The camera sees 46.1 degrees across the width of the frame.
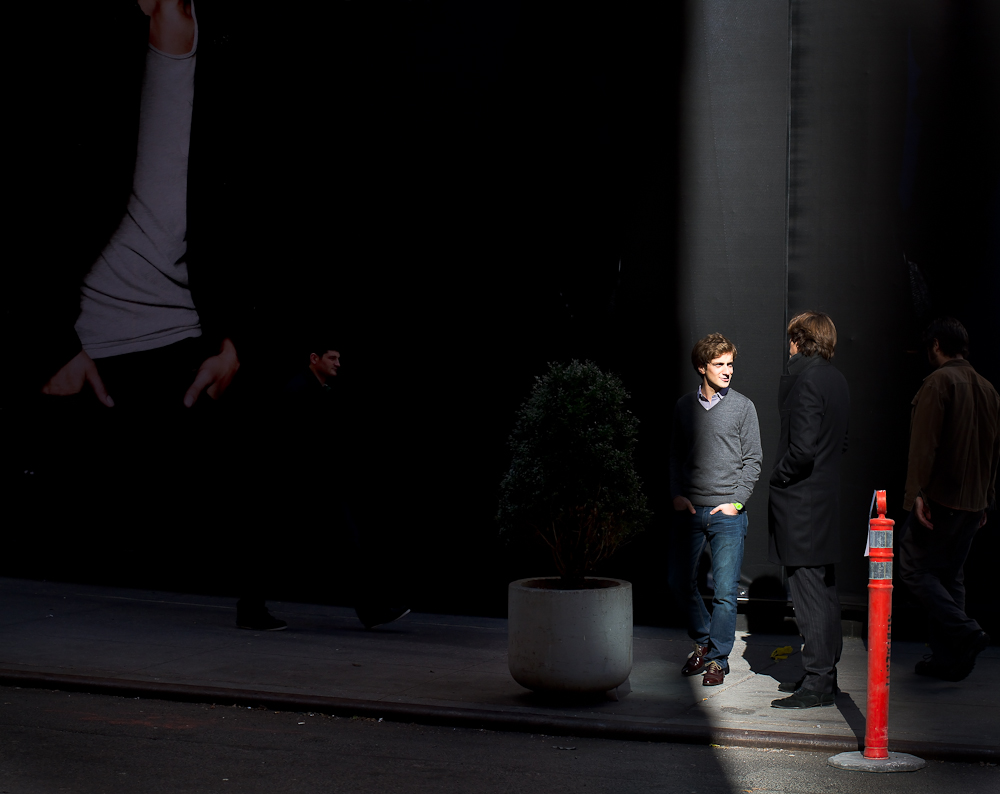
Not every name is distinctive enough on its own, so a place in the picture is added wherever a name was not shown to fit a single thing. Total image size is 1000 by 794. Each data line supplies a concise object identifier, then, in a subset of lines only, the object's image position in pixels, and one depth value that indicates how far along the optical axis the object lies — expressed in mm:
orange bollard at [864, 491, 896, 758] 5375
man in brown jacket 7133
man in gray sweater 7066
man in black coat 6445
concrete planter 6469
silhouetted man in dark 8875
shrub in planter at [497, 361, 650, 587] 6613
